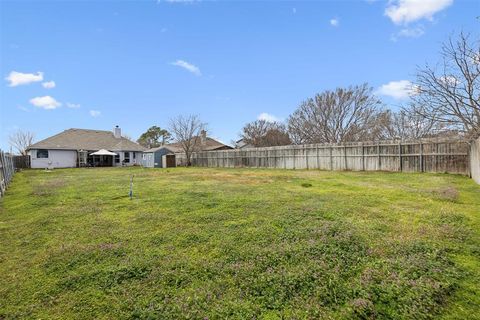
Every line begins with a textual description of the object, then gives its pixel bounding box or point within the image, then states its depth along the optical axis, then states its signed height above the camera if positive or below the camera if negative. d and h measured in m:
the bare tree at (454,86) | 8.75 +2.37
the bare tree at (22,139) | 38.24 +3.81
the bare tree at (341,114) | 24.50 +4.03
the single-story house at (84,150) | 23.48 +1.20
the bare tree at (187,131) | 26.22 +2.94
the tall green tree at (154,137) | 42.88 +3.89
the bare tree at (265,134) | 32.38 +3.04
